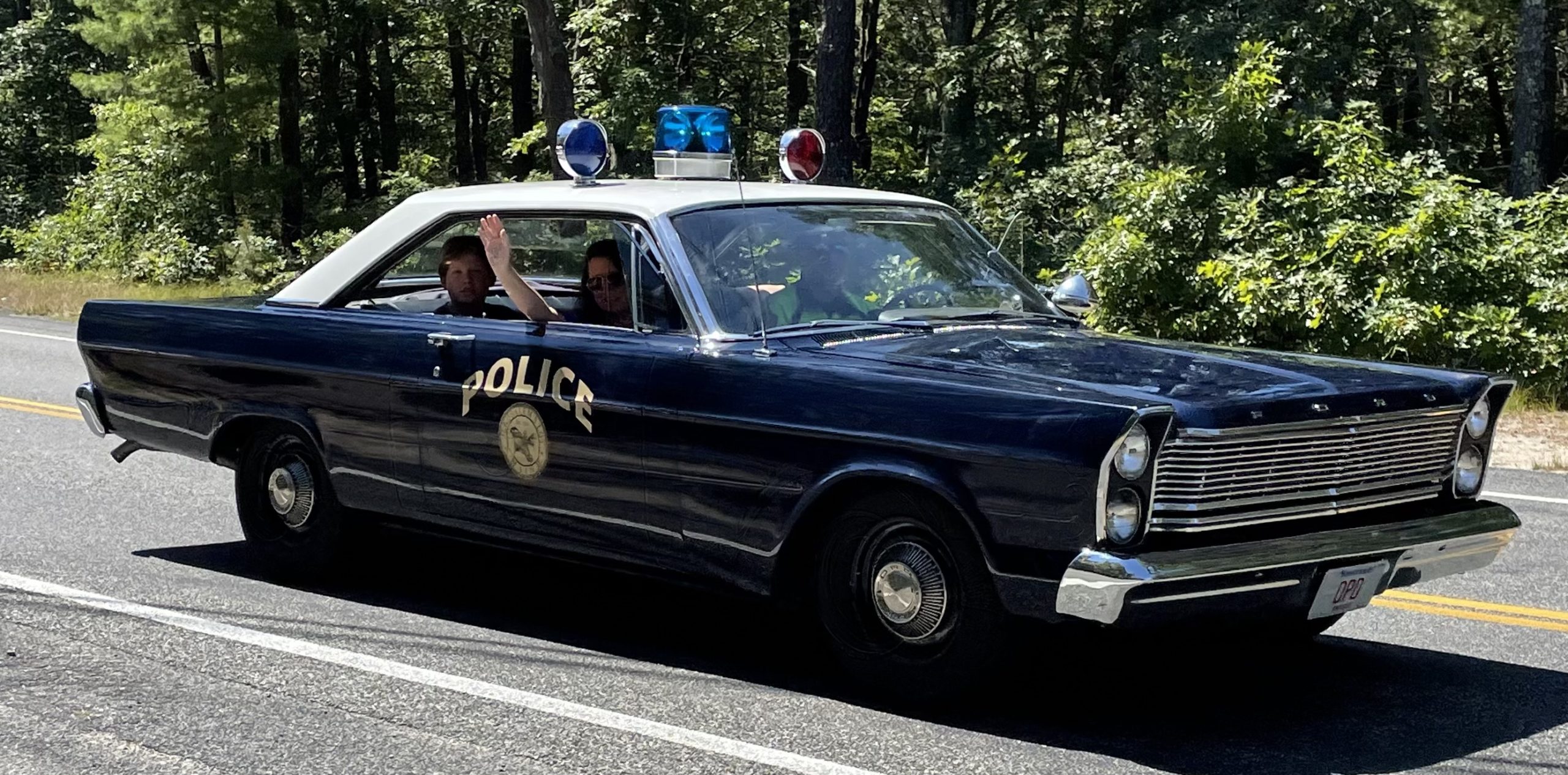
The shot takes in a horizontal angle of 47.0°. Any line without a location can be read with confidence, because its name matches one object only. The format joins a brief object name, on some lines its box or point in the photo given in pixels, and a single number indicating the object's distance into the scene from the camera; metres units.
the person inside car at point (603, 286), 6.14
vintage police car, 4.72
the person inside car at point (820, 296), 5.73
